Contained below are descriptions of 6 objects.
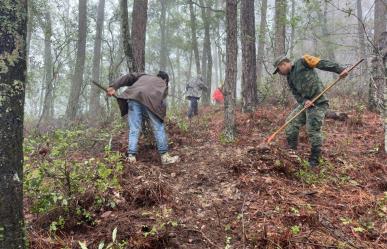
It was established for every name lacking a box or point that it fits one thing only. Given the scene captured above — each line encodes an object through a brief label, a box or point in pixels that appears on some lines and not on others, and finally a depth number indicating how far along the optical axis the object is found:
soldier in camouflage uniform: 6.19
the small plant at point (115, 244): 3.54
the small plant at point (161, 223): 3.85
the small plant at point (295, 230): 3.98
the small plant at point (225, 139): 7.52
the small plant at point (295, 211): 4.47
